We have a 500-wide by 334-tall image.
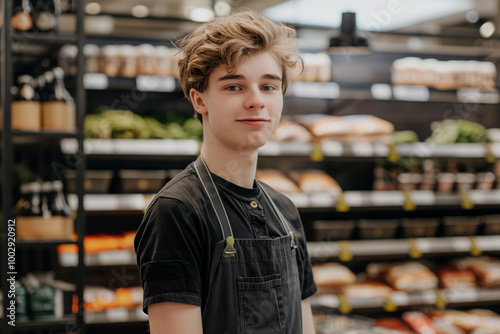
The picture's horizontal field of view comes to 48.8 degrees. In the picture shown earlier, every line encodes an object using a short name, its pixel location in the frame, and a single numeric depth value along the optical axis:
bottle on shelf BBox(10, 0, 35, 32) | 3.10
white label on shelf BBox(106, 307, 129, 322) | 3.73
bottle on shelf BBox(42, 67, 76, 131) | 3.12
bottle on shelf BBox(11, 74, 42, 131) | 3.05
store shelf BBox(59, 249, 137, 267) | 3.61
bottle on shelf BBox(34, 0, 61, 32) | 3.18
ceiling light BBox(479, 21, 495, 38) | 5.45
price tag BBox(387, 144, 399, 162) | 4.38
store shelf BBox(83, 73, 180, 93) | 3.75
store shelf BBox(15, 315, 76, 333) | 3.02
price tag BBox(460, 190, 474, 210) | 4.56
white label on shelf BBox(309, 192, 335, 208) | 4.21
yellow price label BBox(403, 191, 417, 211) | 4.44
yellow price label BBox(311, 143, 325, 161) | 4.21
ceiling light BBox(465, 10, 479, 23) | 6.07
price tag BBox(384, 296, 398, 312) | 4.32
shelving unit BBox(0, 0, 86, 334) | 2.97
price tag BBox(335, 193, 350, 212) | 4.25
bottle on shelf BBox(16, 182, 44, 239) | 3.19
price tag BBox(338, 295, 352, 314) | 4.22
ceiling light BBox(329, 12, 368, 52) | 3.37
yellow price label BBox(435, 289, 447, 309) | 4.45
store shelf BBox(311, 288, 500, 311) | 4.24
